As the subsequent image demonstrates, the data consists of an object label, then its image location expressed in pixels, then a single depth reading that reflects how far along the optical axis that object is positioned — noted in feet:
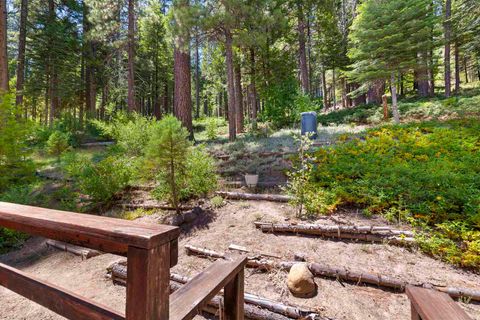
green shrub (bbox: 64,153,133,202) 18.56
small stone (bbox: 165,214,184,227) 15.54
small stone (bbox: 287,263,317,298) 9.02
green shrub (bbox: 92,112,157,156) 26.84
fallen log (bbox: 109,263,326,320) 7.79
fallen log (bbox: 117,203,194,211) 17.42
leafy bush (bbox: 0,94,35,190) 18.52
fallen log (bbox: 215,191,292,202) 17.19
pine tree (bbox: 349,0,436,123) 31.35
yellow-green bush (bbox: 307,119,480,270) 11.11
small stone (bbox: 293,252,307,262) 10.71
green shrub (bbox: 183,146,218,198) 16.89
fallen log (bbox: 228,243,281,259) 11.39
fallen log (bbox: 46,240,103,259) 13.50
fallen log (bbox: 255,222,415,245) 11.57
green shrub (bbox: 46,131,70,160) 31.73
